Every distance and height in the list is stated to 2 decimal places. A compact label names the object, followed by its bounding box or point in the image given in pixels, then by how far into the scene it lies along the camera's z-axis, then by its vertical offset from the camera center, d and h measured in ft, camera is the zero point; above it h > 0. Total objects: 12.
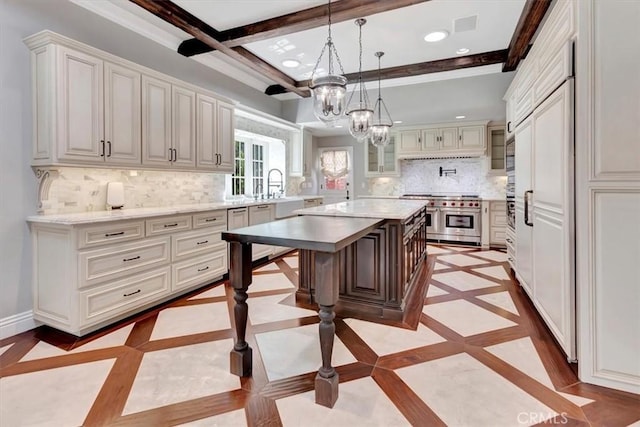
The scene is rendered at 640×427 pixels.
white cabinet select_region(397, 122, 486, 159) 19.74 +4.56
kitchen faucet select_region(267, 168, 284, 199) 20.41 +2.04
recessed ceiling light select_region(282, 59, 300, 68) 15.67 +7.51
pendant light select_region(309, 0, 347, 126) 9.00 +3.35
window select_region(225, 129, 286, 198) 17.92 +3.12
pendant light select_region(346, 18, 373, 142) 11.89 +3.46
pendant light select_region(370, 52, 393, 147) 13.56 +3.39
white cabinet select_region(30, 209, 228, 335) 7.99 -1.51
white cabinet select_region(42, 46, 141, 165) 8.25 +2.95
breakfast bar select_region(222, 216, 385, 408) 5.51 -0.96
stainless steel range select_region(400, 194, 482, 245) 19.79 -0.37
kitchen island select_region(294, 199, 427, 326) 9.31 -1.73
